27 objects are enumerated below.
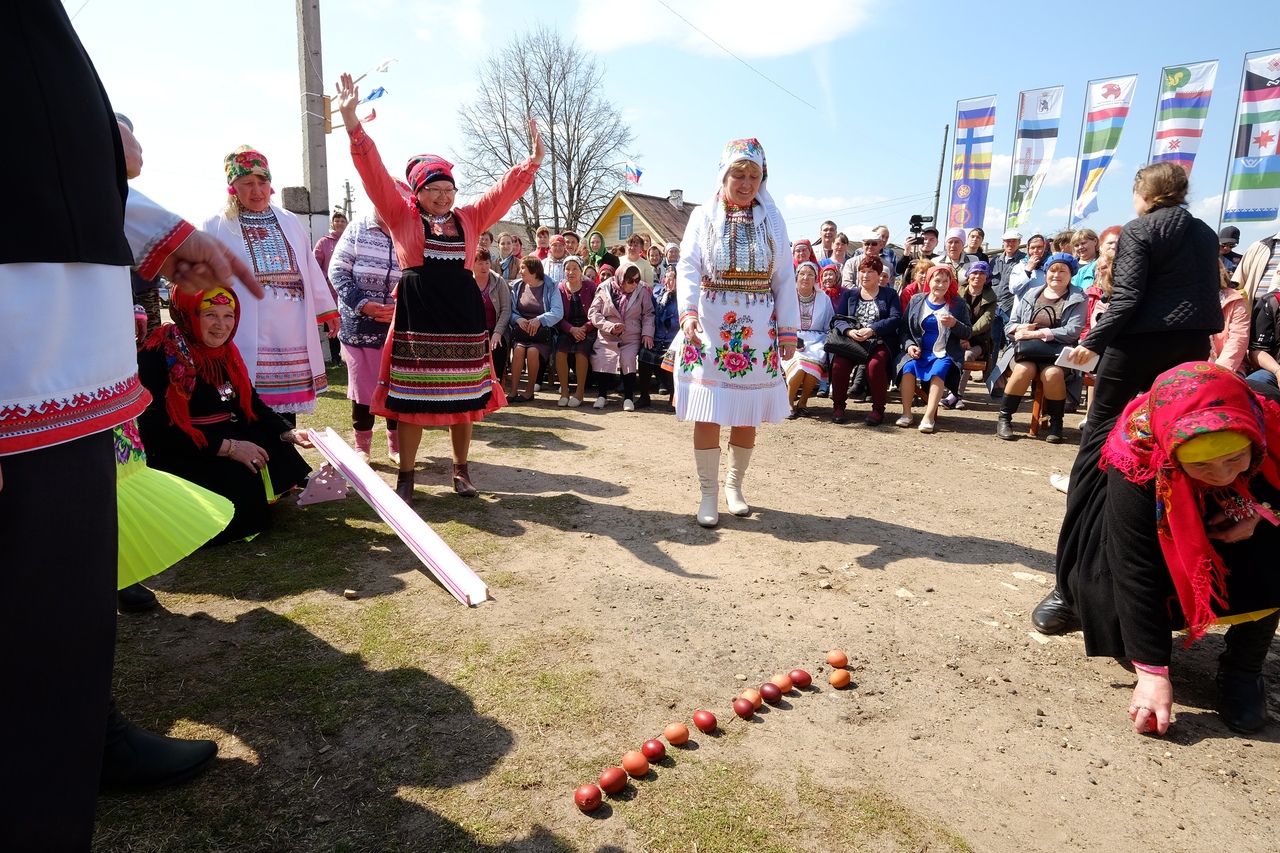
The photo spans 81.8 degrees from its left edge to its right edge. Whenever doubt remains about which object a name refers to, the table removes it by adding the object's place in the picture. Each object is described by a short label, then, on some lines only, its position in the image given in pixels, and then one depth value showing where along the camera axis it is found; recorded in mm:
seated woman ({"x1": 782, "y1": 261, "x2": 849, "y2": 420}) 8523
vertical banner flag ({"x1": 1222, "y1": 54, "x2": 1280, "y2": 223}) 13266
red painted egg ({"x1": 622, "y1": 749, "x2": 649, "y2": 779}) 2307
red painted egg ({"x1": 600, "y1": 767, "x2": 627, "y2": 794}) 2230
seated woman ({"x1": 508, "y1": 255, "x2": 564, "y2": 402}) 9227
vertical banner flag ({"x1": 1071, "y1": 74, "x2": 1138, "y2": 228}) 15570
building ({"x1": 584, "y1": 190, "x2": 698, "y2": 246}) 33688
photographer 11384
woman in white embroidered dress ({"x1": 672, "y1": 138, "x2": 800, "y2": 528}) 4418
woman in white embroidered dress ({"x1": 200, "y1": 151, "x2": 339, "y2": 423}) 4711
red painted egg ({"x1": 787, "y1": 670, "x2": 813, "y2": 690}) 2875
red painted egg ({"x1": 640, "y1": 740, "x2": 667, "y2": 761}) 2385
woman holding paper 4066
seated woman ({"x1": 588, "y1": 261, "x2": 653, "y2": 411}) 9031
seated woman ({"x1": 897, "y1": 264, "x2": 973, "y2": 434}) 8000
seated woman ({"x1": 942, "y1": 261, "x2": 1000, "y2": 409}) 8492
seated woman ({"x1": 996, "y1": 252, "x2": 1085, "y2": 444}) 7414
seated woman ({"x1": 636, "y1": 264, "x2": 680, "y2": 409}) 9219
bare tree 33562
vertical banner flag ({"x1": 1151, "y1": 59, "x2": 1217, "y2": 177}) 14562
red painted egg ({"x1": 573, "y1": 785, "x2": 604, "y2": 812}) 2145
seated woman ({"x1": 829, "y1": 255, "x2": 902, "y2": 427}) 8336
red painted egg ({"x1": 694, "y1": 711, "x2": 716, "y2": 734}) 2559
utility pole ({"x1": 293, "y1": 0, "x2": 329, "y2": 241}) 10617
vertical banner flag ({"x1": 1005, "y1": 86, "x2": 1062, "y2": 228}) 16750
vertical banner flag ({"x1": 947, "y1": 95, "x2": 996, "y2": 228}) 17531
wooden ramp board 3373
